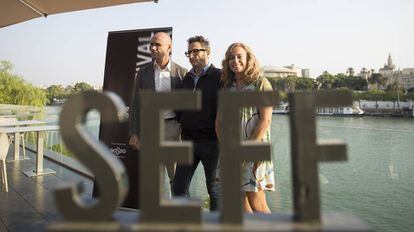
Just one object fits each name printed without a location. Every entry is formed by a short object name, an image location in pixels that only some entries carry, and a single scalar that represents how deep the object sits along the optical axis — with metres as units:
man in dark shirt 1.95
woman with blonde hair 1.76
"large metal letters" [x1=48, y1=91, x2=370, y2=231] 0.70
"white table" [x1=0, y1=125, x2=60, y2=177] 4.12
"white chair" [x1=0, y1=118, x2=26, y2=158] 4.97
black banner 2.83
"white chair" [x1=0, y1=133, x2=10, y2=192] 3.26
